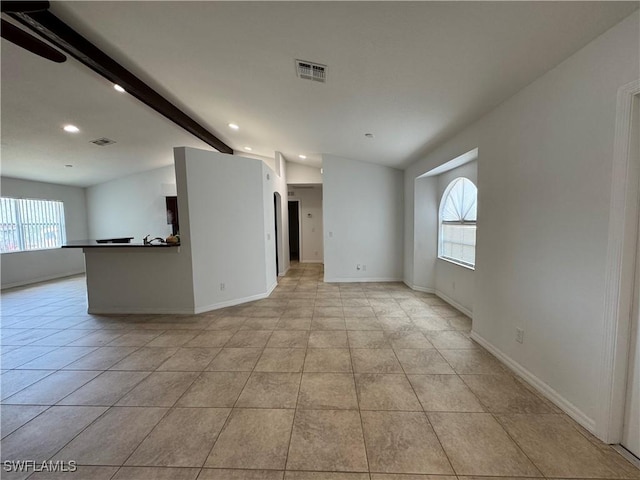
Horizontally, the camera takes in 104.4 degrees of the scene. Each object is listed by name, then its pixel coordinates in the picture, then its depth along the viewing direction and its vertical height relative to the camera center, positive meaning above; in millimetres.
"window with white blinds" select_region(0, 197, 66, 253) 5699 +130
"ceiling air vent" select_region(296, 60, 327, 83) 2268 +1464
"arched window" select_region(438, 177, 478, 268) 3736 +4
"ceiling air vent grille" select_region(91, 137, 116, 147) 4947 +1761
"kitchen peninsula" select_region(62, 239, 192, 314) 3857 -814
